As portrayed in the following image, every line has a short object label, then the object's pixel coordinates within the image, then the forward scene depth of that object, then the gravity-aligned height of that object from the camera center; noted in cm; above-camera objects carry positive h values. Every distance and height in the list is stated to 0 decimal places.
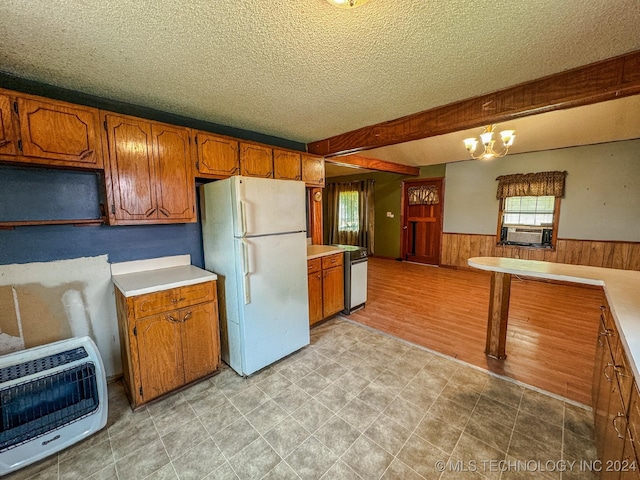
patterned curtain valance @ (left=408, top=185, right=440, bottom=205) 627 +46
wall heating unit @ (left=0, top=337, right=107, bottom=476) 147 -112
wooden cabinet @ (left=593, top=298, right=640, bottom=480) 93 -84
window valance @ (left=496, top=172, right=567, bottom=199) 467 +54
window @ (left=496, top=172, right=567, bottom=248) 477 +11
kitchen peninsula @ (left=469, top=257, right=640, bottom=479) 96 -67
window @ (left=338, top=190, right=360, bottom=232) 770 +8
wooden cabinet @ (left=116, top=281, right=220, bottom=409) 189 -96
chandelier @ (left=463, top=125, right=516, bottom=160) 322 +94
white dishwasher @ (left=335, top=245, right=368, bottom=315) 352 -88
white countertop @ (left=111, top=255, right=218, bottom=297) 192 -50
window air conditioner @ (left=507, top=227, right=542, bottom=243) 500 -42
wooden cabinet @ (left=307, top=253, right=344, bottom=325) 312 -90
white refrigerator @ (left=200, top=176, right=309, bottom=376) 218 -43
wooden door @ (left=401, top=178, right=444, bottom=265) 627 -15
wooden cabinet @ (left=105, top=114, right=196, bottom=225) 195 +34
